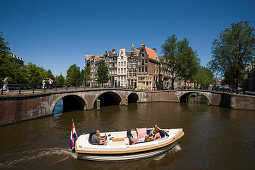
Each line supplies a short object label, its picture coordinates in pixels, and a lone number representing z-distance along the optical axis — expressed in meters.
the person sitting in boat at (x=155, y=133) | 11.04
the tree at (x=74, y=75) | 53.31
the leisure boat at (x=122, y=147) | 9.33
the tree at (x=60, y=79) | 74.78
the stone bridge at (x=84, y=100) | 16.66
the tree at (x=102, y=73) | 43.44
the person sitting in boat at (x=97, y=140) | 9.98
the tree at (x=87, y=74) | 56.99
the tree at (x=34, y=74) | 41.06
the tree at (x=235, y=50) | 29.88
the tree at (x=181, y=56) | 41.31
